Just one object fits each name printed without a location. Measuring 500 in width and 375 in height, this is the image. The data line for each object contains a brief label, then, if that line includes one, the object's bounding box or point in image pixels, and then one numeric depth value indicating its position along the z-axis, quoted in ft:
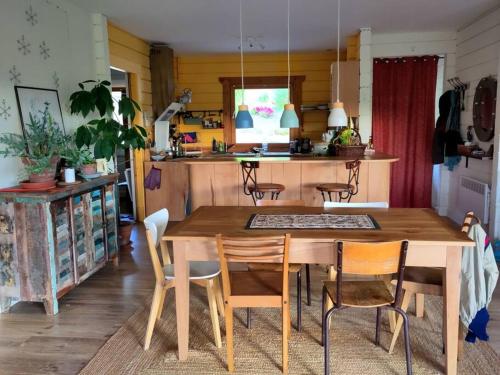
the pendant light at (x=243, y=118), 14.08
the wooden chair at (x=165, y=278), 8.96
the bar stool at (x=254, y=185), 15.70
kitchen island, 16.51
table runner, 8.68
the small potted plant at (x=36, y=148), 11.30
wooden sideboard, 10.66
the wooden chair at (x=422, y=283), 8.46
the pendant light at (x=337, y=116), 12.49
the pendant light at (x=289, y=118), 13.15
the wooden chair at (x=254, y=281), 7.60
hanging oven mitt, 20.27
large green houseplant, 13.46
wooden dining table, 7.73
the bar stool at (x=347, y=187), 15.29
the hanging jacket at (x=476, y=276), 8.09
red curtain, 20.44
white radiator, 16.66
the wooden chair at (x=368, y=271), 7.21
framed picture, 12.10
